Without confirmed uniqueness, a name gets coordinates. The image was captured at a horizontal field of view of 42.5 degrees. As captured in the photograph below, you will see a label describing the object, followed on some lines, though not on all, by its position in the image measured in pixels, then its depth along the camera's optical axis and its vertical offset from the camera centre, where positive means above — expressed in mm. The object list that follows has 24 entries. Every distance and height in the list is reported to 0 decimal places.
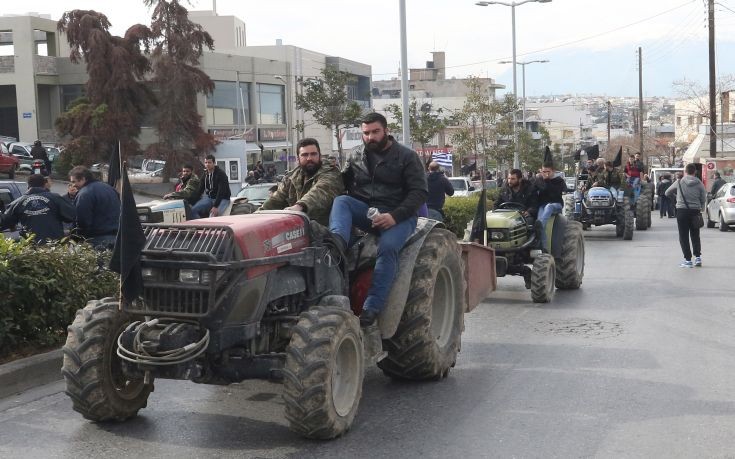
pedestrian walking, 17734 -1057
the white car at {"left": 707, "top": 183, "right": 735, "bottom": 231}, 29234 -1915
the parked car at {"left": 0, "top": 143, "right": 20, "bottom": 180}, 40562 +101
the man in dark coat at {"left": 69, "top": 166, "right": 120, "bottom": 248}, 11641 -557
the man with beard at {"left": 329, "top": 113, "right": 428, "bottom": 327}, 7715 -348
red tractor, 6414 -1163
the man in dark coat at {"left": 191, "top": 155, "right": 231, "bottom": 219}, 15756 -520
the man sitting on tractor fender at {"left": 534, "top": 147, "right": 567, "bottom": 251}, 14758 -587
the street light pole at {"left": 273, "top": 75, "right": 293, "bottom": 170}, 71662 +3700
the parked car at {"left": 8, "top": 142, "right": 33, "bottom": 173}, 46469 +746
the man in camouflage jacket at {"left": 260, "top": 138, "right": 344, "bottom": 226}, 7863 -246
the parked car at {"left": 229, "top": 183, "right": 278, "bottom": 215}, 26384 -907
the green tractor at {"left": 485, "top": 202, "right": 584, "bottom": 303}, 14138 -1424
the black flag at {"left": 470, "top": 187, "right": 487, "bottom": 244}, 13031 -978
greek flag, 44094 -163
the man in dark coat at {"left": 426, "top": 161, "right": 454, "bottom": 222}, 16172 -592
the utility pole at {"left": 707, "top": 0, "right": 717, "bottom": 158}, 44688 +4063
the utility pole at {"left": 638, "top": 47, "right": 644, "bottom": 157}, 75438 +5407
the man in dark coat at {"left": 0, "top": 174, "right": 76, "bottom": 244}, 11797 -601
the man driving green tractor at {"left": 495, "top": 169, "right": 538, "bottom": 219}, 14883 -664
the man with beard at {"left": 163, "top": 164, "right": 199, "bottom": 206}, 16375 -517
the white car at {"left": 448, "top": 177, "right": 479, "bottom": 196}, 42406 -1358
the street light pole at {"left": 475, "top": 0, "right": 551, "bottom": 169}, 46350 +6281
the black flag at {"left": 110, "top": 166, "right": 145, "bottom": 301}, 6441 -538
